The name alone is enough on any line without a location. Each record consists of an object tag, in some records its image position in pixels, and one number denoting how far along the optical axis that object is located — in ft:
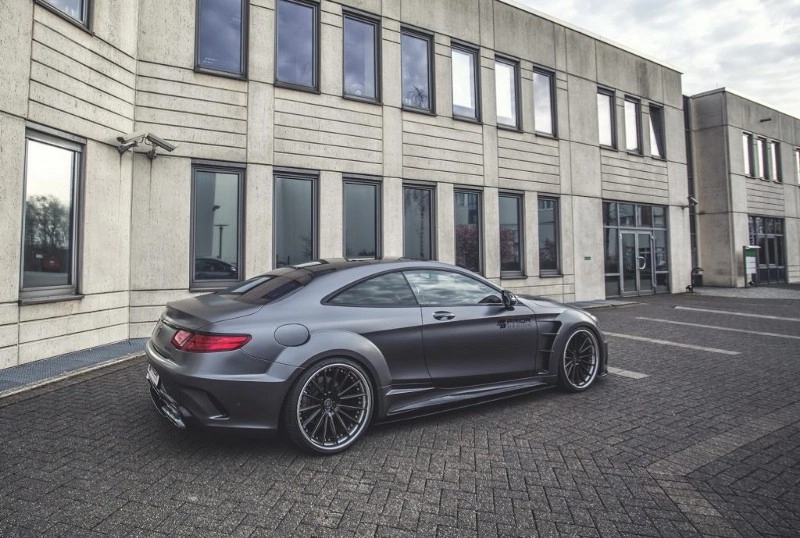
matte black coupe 10.37
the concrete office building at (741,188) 64.13
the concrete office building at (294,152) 21.09
